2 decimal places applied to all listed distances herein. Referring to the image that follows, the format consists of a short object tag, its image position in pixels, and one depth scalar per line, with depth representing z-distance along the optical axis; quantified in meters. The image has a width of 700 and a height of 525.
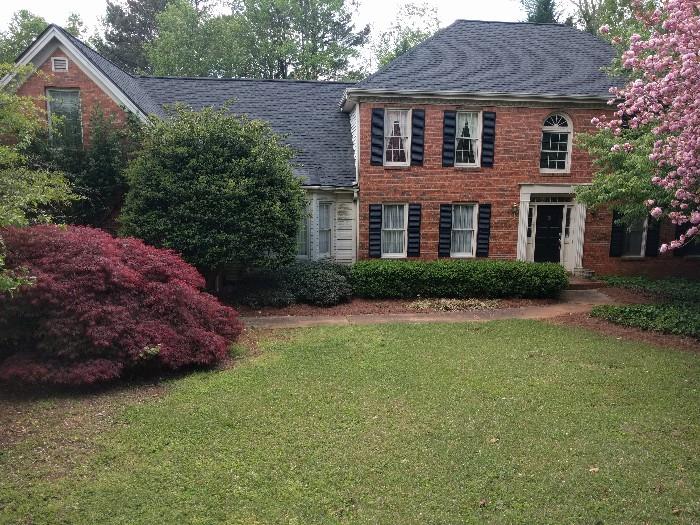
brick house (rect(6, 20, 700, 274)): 14.92
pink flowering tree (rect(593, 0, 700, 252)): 5.62
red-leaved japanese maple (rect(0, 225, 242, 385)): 6.94
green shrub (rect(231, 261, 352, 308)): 13.01
